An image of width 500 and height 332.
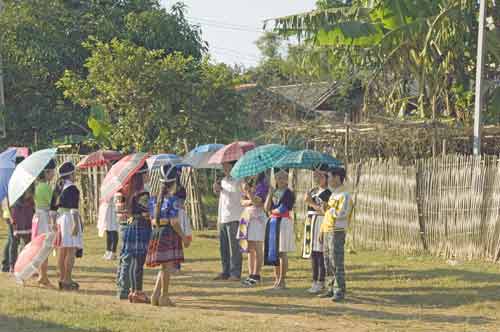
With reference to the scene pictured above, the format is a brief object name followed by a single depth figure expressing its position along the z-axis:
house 32.03
